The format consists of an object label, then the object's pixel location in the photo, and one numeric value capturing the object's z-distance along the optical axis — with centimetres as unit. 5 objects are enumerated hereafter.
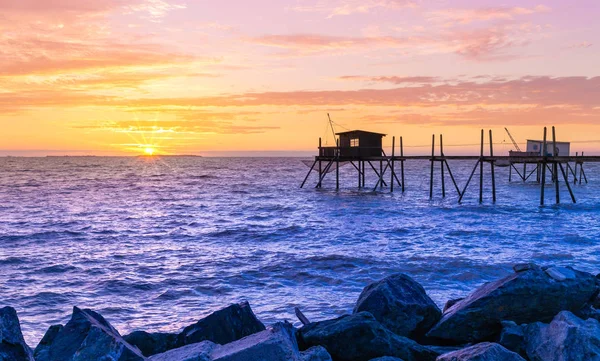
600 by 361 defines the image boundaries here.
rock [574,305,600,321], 824
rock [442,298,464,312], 943
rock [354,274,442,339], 841
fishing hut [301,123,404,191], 5097
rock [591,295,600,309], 927
